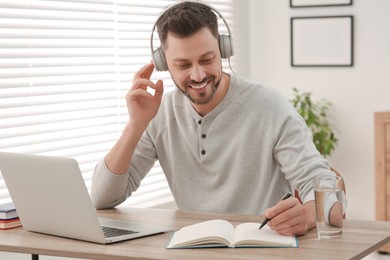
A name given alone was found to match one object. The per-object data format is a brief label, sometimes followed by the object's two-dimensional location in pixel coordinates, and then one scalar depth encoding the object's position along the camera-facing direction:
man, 2.49
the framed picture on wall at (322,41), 4.98
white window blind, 3.53
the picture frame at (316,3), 4.96
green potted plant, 4.98
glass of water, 1.98
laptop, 2.02
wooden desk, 1.83
